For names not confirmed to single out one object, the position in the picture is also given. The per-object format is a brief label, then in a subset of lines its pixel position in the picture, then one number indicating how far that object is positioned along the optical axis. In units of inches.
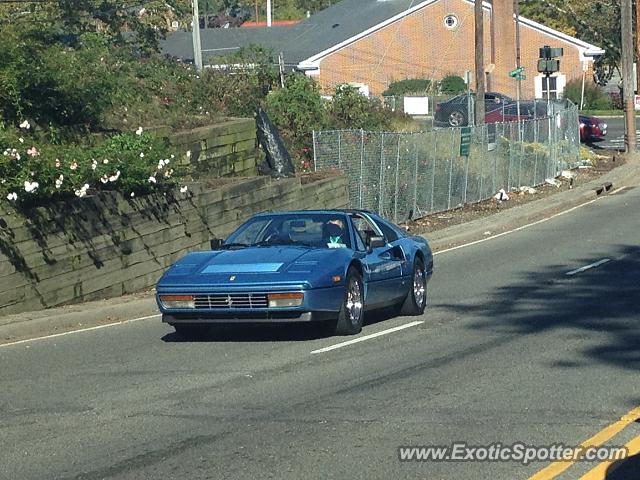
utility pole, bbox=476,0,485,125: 1382.9
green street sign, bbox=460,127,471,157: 1154.0
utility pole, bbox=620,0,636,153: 1624.0
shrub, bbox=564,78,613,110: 2810.0
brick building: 2667.3
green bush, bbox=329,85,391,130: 1203.9
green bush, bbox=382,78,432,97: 2407.4
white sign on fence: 1772.9
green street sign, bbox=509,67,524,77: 1484.5
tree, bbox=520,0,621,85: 3112.7
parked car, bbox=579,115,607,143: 1920.5
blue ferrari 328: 474.0
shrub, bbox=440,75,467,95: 2515.9
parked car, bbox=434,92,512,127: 1728.6
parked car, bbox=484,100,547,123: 1664.6
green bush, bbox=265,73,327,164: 1075.3
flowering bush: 590.6
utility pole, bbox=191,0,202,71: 1407.4
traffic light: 1515.7
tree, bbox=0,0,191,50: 1288.1
